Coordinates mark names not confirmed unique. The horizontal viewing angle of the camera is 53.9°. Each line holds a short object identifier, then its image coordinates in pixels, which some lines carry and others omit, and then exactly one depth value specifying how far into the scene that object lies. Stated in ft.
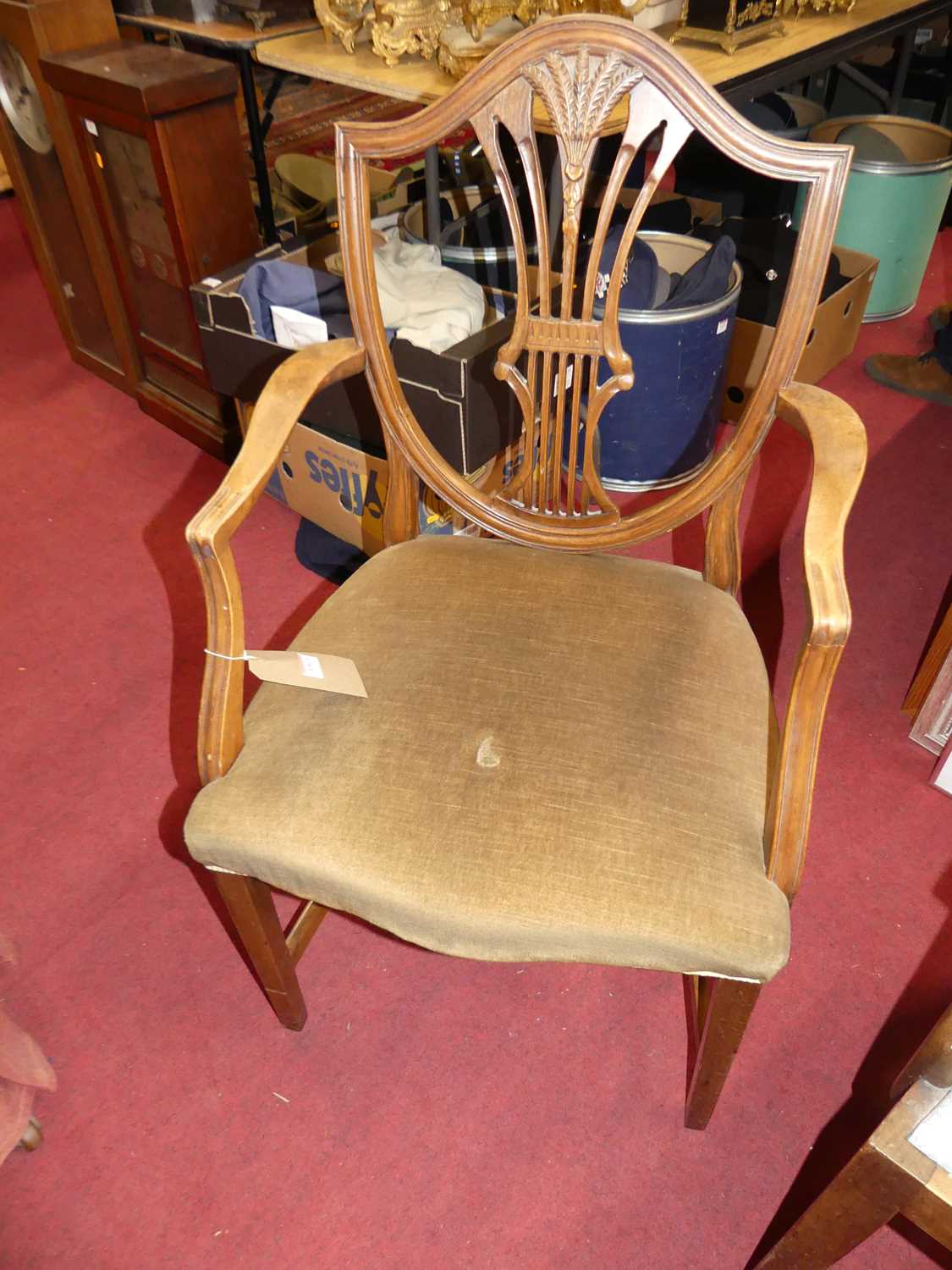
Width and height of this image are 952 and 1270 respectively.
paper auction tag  2.98
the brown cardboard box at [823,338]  6.98
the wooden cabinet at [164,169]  5.80
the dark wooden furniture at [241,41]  6.83
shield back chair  2.59
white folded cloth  5.16
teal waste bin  7.82
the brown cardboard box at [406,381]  4.91
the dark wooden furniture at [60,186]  6.47
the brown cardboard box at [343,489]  5.61
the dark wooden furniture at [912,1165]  2.28
